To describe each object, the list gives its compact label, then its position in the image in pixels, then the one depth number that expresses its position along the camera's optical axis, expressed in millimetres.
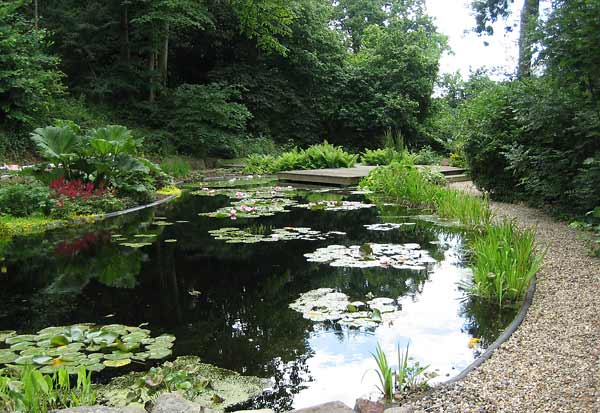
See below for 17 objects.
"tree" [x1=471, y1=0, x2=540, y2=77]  13734
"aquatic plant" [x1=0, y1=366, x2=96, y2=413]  2119
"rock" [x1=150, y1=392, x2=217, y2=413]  2045
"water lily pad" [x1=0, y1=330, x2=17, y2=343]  3085
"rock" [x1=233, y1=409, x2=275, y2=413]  2182
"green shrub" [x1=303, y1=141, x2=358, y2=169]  14992
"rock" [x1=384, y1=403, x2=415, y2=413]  2123
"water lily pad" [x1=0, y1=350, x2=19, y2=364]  2748
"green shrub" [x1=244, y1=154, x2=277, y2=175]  15727
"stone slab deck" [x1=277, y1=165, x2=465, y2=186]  12062
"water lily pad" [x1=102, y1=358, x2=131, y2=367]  2770
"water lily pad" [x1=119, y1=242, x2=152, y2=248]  5695
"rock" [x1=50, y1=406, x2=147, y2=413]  2029
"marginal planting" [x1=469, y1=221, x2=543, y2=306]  3756
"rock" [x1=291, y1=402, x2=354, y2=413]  2100
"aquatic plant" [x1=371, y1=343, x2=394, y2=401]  2451
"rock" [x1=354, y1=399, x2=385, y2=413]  2146
